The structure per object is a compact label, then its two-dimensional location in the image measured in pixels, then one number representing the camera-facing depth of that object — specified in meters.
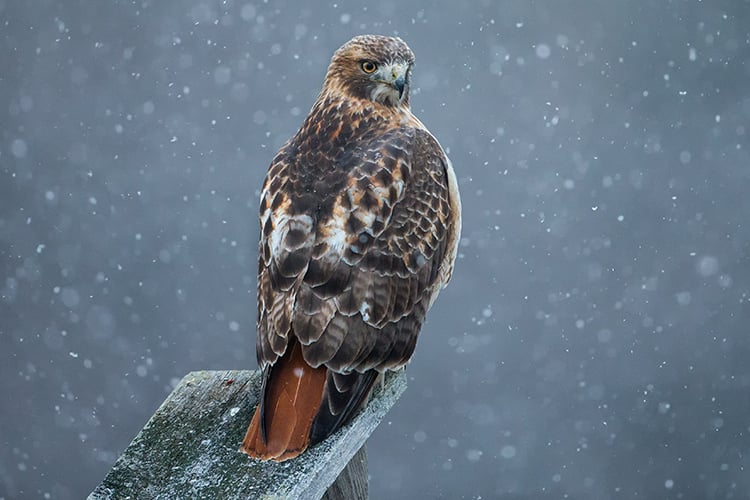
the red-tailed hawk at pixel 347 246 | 12.04
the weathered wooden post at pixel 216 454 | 11.98
